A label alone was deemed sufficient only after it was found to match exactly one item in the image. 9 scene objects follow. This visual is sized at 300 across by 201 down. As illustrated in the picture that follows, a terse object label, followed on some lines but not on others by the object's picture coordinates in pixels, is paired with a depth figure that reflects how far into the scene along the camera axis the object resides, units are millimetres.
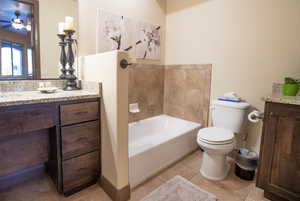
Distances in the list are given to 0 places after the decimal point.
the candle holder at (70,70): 1707
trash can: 1760
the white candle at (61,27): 1651
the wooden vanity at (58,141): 1207
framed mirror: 1534
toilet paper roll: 1720
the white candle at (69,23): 1605
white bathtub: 1649
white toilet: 1676
